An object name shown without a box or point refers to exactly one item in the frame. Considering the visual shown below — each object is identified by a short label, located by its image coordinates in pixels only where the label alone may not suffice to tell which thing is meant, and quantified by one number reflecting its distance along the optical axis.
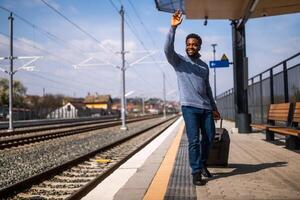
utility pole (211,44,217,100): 35.15
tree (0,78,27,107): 76.53
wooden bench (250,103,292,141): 9.02
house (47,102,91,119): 66.89
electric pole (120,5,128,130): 25.57
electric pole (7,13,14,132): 25.29
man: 5.07
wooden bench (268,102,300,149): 8.16
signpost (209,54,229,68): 16.60
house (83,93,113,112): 126.43
